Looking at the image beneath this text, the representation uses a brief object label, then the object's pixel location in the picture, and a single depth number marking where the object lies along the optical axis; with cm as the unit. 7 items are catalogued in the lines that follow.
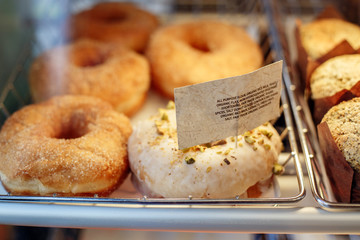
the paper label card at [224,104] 27
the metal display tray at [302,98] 29
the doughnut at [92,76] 38
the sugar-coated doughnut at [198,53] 39
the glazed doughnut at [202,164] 29
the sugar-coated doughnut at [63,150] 30
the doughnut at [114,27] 44
